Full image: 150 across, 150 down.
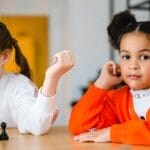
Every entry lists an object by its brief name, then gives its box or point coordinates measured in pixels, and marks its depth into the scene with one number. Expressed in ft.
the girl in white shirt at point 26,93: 5.14
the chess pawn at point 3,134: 5.04
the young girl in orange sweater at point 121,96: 5.02
